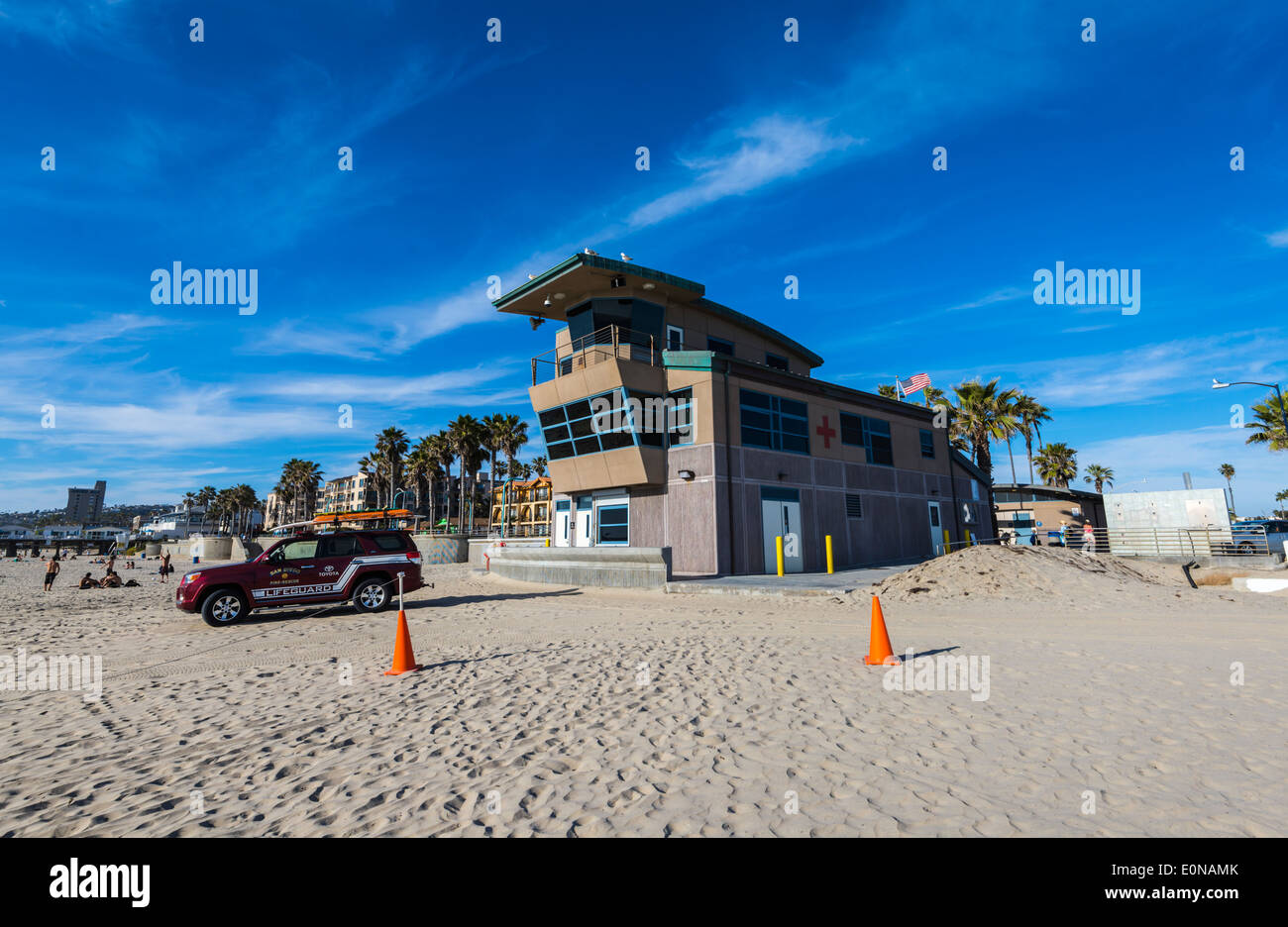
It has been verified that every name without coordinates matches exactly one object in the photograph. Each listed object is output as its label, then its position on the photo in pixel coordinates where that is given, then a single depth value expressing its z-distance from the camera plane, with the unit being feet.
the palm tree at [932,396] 136.05
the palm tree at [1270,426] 122.11
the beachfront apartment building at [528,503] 289.33
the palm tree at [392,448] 242.99
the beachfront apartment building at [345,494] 417.49
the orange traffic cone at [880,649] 25.21
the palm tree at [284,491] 343.67
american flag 89.51
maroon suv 41.04
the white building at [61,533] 495.00
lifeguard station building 71.15
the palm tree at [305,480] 329.11
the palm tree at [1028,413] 137.49
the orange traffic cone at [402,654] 25.58
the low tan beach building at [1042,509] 140.26
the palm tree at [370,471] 265.34
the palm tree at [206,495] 472.07
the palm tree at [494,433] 203.21
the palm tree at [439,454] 213.46
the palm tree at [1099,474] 260.56
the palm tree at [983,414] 127.54
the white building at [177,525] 481.46
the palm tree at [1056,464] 205.67
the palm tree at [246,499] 396.98
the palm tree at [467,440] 202.39
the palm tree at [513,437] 201.98
